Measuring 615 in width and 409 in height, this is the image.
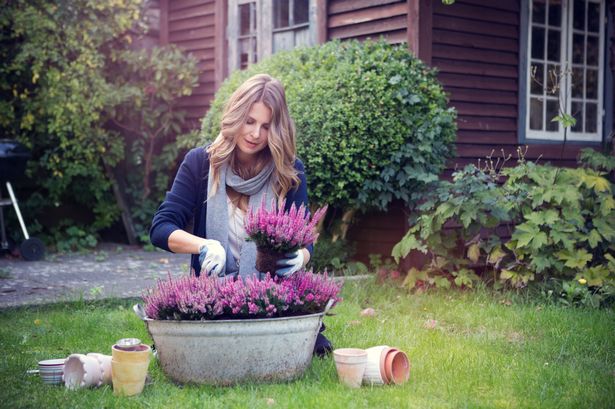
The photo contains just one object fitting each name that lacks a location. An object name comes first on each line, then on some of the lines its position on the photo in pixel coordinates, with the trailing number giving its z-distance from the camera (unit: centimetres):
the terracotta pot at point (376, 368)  330
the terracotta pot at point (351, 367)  324
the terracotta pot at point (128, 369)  312
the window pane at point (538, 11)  796
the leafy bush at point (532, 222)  535
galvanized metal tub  312
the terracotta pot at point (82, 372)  321
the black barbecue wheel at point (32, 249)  765
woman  356
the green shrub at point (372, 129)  620
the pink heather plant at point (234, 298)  314
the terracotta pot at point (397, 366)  332
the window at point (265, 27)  820
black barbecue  757
